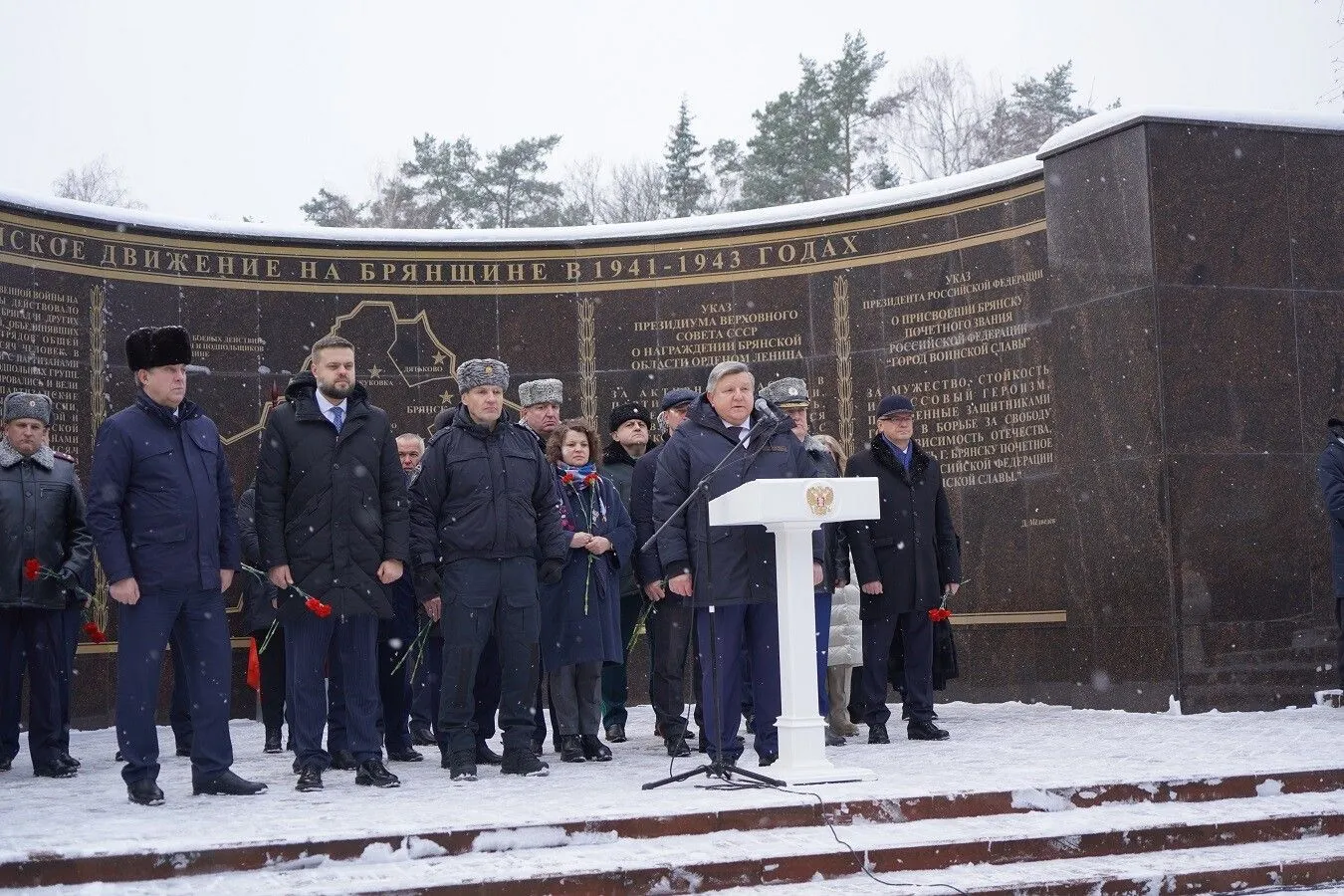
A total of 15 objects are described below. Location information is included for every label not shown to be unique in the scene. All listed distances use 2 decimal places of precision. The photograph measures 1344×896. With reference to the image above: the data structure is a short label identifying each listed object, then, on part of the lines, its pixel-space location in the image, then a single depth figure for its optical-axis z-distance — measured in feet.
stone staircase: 15.65
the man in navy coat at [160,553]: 20.77
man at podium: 22.07
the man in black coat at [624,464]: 29.22
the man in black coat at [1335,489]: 28.37
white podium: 20.15
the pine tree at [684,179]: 113.29
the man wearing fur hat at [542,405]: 27.55
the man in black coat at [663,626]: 25.08
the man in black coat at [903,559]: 27.61
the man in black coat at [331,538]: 22.11
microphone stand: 20.04
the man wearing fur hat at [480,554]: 23.12
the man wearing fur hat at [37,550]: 26.32
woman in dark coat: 25.86
